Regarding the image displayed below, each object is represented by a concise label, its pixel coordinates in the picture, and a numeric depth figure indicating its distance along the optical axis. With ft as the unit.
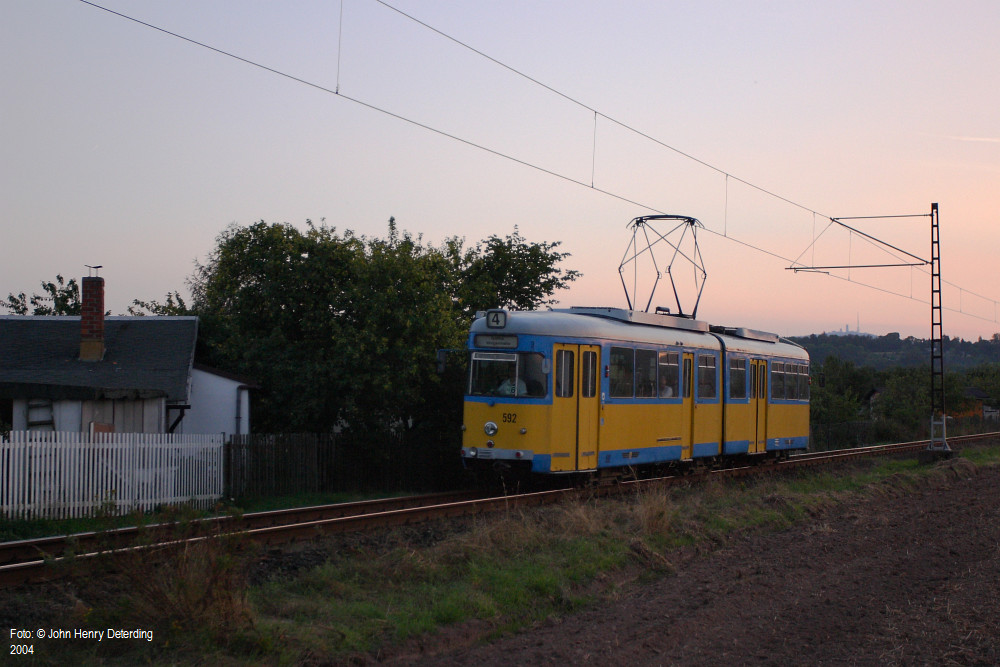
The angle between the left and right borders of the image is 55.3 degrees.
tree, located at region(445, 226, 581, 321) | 108.68
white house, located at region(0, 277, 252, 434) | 61.52
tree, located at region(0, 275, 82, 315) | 127.03
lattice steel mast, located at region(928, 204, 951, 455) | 94.73
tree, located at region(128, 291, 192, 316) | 120.06
